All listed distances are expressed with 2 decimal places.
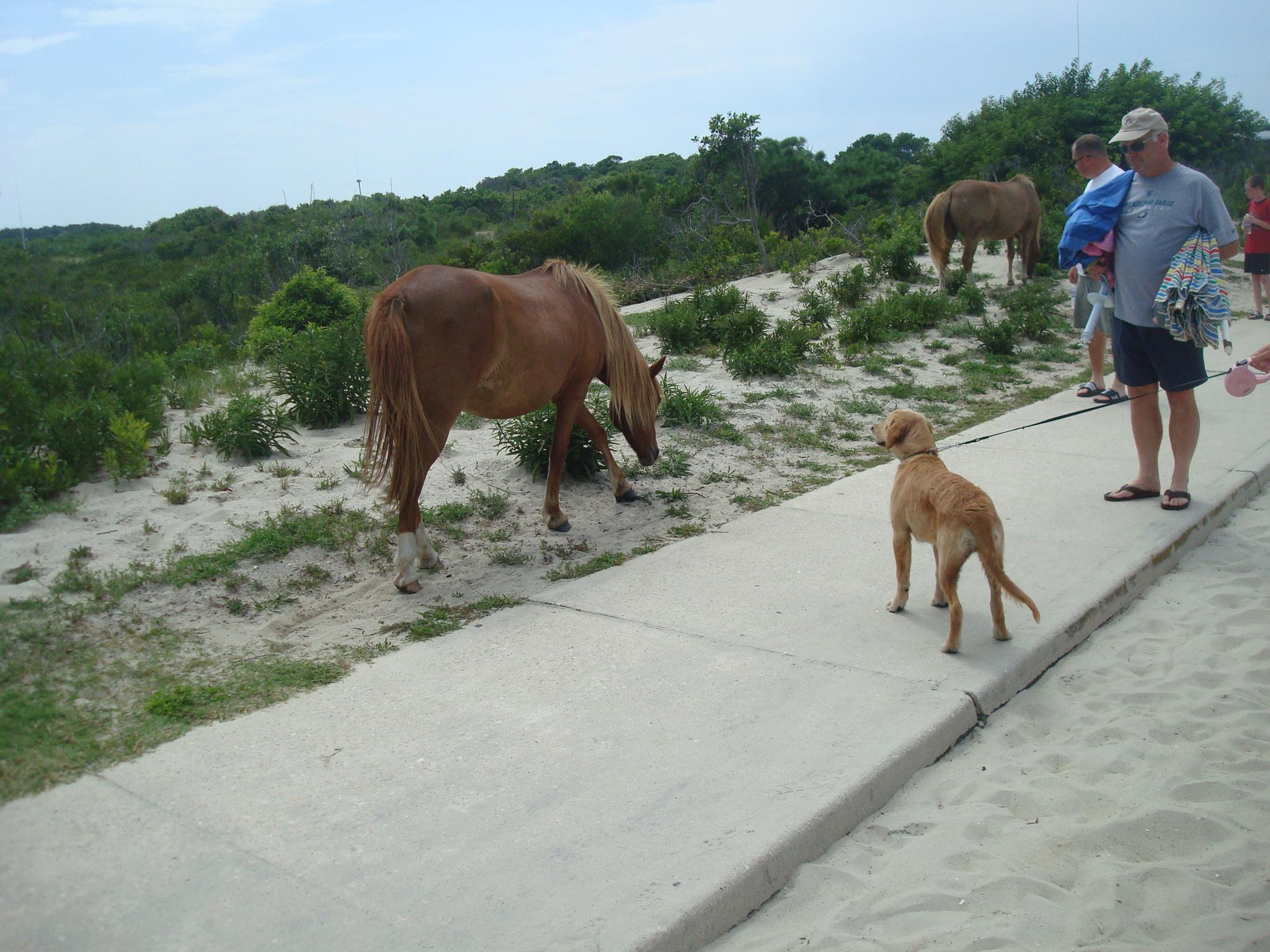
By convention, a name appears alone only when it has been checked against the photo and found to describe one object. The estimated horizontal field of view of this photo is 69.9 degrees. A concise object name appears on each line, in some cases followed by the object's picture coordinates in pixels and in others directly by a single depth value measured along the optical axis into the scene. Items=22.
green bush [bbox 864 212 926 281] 13.84
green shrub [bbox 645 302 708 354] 10.41
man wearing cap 5.05
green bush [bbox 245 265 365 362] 10.55
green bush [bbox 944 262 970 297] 13.00
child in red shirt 11.73
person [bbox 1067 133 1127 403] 6.72
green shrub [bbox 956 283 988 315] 12.05
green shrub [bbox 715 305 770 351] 10.09
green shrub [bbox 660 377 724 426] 7.79
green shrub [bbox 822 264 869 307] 12.70
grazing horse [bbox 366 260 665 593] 4.74
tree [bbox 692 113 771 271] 17.34
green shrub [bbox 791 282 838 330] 11.41
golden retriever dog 3.65
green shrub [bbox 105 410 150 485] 5.69
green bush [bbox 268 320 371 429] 7.16
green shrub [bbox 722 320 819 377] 9.23
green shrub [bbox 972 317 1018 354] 10.61
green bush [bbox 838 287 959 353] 10.73
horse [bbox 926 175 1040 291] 13.20
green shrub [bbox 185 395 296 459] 6.34
